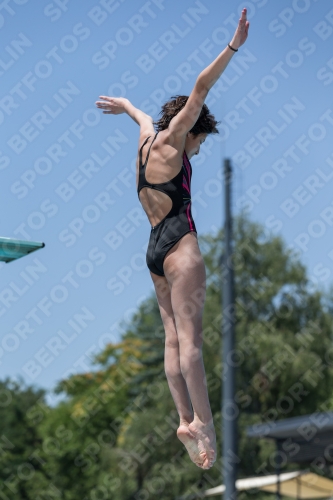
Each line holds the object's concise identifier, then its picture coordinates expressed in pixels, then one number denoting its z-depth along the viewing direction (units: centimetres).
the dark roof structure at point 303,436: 1673
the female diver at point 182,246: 479
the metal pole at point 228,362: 1723
